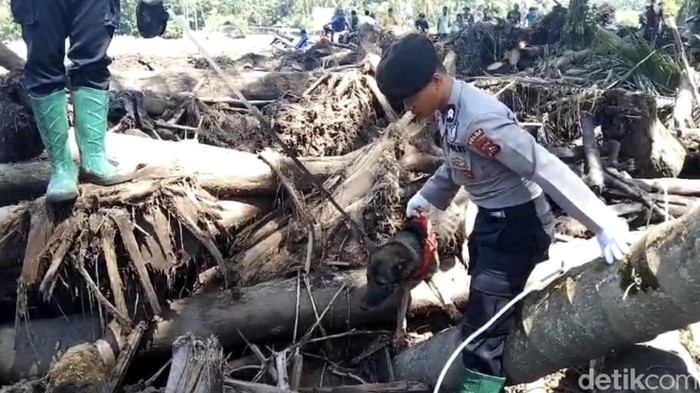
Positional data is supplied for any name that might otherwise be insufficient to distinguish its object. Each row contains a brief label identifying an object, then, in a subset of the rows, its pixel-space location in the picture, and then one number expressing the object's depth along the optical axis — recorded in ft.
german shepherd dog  10.51
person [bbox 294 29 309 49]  55.18
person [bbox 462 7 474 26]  44.96
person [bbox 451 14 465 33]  43.50
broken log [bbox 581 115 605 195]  16.66
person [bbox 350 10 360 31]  68.24
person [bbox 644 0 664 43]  43.18
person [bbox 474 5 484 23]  57.20
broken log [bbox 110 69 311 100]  19.71
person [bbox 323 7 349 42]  65.71
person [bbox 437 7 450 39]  63.03
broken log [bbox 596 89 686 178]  18.04
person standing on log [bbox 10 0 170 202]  11.14
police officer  9.00
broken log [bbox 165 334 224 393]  8.63
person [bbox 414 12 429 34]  59.27
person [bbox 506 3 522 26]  47.44
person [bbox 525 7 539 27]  59.04
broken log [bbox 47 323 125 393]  8.63
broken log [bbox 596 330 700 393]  9.78
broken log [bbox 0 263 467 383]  11.24
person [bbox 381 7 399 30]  41.23
